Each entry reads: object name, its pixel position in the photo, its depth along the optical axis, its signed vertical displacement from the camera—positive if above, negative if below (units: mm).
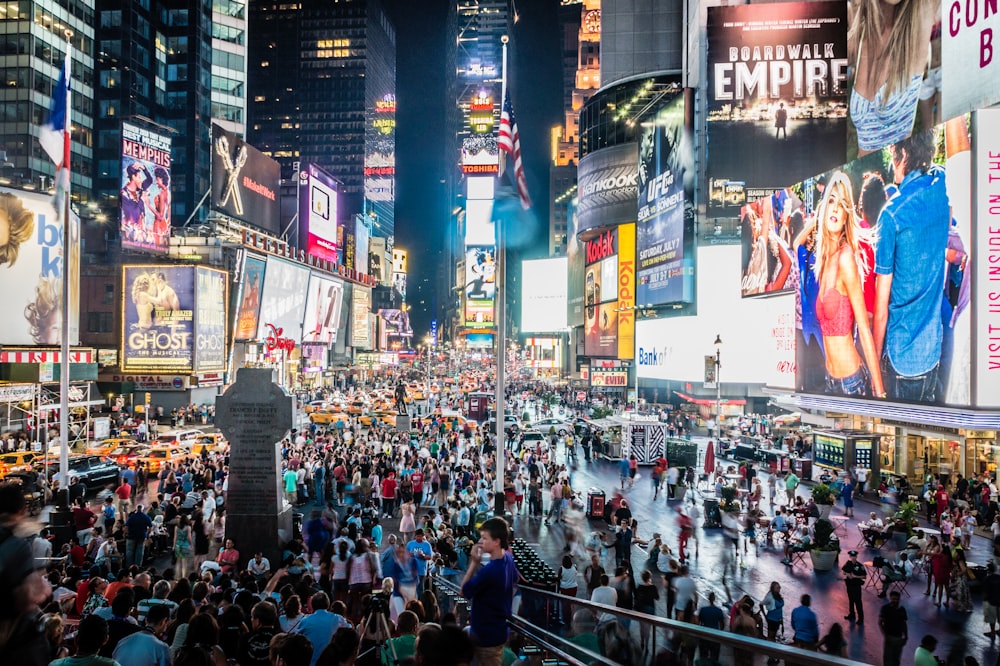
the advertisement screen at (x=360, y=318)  97438 +3342
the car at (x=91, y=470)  23234 -4599
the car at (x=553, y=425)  41469 -5117
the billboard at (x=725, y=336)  41250 +620
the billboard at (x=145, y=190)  47562 +10620
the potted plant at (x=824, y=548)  16859 -5016
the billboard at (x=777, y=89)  46781 +17900
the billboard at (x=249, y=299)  56000 +3430
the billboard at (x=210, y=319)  49375 +1476
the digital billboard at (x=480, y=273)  76062 +7844
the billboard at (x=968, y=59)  26984 +11882
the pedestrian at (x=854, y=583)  13023 -4511
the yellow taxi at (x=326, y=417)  43188 -4841
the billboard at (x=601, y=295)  68438 +5019
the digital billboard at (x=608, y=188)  70688 +16492
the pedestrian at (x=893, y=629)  10758 -4445
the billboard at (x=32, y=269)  36375 +3762
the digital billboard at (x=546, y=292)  89062 +6614
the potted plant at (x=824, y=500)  21078 -4741
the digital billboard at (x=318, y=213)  79062 +15308
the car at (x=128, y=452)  27281 -4723
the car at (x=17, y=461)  24798 -4698
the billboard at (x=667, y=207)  53750 +11222
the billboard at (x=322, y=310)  74438 +3512
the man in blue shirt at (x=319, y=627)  6480 -2715
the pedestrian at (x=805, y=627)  10367 -4288
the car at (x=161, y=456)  27672 -4809
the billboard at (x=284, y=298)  60750 +3999
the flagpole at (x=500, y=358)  16000 -385
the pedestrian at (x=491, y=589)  5621 -2041
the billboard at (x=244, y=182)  59406 +14753
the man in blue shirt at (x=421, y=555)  13192 -4134
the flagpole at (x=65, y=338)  17516 -2
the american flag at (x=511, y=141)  16484 +4953
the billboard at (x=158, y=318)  48156 +1498
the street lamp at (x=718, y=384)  33794 -2124
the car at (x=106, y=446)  29961 -4825
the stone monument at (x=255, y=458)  15352 -2676
